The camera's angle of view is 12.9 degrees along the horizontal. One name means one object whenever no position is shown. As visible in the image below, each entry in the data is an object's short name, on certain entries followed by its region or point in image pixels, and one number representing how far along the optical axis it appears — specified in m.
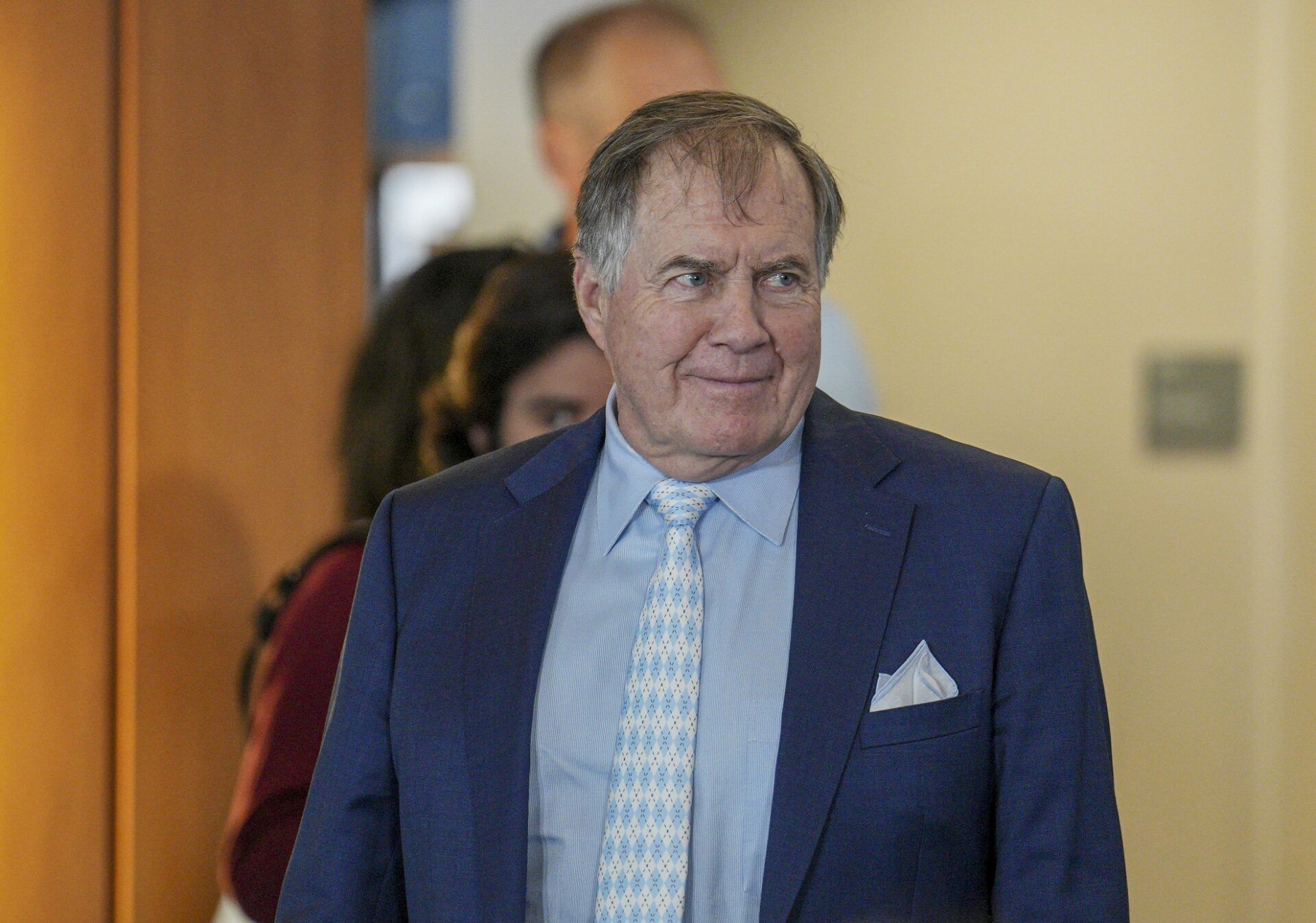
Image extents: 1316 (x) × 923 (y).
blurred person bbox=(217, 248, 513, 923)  4.30
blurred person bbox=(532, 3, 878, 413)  6.26
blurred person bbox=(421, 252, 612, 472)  4.63
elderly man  3.94
